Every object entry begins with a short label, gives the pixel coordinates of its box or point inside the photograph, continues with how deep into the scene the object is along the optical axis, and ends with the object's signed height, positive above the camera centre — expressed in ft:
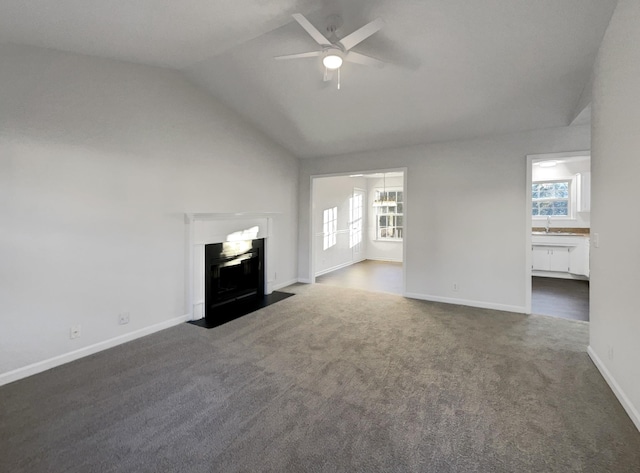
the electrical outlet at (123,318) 10.66 -2.97
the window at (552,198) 22.38 +2.73
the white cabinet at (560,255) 20.25 -1.37
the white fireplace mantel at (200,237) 12.84 -0.14
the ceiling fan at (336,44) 7.45 +5.05
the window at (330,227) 24.34 +0.60
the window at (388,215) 30.42 +1.97
